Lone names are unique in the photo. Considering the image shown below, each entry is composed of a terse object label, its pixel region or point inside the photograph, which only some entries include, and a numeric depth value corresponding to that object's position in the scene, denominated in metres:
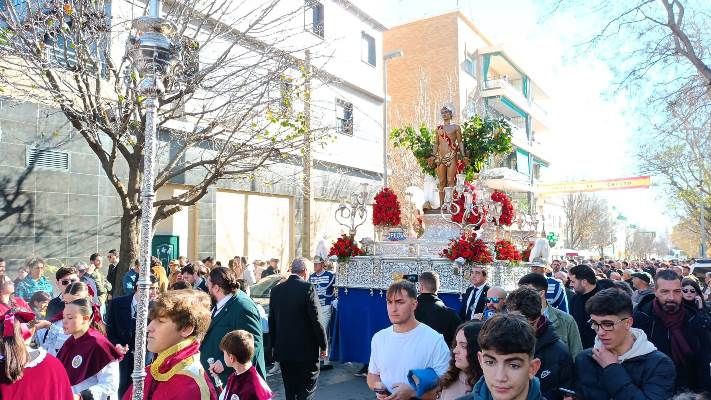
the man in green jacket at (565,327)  5.00
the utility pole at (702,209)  30.04
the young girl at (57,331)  5.25
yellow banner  42.69
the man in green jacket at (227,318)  5.45
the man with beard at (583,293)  6.95
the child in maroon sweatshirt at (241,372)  4.21
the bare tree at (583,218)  54.12
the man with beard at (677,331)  4.92
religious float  9.74
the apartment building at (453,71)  34.03
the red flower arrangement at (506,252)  9.91
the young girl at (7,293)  6.59
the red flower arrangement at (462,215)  10.31
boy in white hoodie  3.41
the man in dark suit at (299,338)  6.91
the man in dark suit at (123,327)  6.24
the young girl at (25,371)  3.36
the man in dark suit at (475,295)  7.72
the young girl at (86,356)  4.36
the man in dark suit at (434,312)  6.52
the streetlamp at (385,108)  19.95
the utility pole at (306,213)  17.99
